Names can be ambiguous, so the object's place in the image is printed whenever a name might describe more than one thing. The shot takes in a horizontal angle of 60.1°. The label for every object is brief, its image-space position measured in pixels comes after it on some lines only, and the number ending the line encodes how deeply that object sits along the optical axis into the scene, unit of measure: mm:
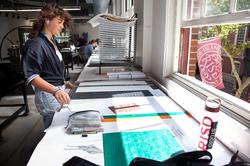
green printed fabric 856
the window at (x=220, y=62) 970
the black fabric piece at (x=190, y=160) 720
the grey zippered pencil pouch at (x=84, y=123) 1068
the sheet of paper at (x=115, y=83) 2037
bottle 816
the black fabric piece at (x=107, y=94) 1663
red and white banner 1446
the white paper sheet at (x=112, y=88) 1832
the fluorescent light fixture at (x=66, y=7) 7228
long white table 889
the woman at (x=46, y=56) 1443
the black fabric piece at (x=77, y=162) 801
